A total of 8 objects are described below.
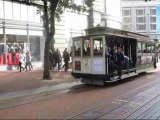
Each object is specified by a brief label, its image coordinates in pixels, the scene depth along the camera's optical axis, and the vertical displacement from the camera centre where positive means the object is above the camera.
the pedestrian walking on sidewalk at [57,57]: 16.92 -0.20
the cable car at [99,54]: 10.86 +0.01
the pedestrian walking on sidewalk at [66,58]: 16.44 -0.29
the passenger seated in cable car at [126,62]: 12.23 -0.48
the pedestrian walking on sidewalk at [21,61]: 16.00 -0.47
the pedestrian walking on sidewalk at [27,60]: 16.18 -0.41
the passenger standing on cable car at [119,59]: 11.58 -0.29
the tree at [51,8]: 12.38 +2.83
